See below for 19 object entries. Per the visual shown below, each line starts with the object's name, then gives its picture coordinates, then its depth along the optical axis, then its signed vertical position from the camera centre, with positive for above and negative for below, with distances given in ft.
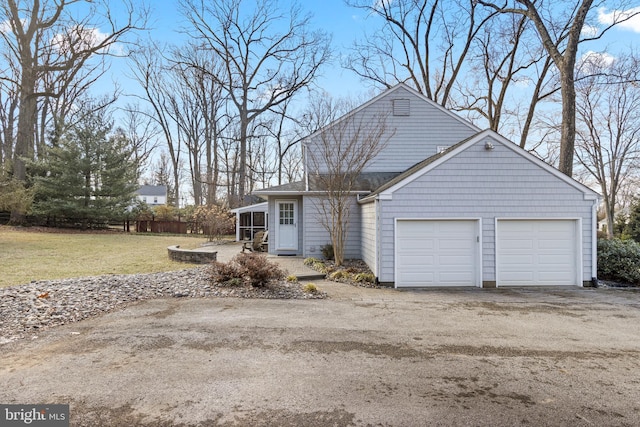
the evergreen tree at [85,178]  71.20 +9.73
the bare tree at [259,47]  68.69 +37.42
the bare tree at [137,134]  104.01 +27.89
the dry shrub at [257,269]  24.18 -3.56
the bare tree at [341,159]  34.86 +7.26
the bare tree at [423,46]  63.52 +34.96
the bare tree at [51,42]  63.67 +36.26
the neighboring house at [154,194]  179.86 +15.11
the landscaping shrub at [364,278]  28.32 -4.95
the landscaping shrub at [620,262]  30.19 -3.96
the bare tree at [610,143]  80.18 +19.65
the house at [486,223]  27.89 -0.22
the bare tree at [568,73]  38.01 +17.24
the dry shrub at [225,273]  24.85 -3.92
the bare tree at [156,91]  87.51 +37.06
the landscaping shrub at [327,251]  38.65 -3.56
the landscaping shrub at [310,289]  23.80 -4.92
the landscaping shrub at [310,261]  34.99 -4.34
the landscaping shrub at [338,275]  29.33 -4.85
